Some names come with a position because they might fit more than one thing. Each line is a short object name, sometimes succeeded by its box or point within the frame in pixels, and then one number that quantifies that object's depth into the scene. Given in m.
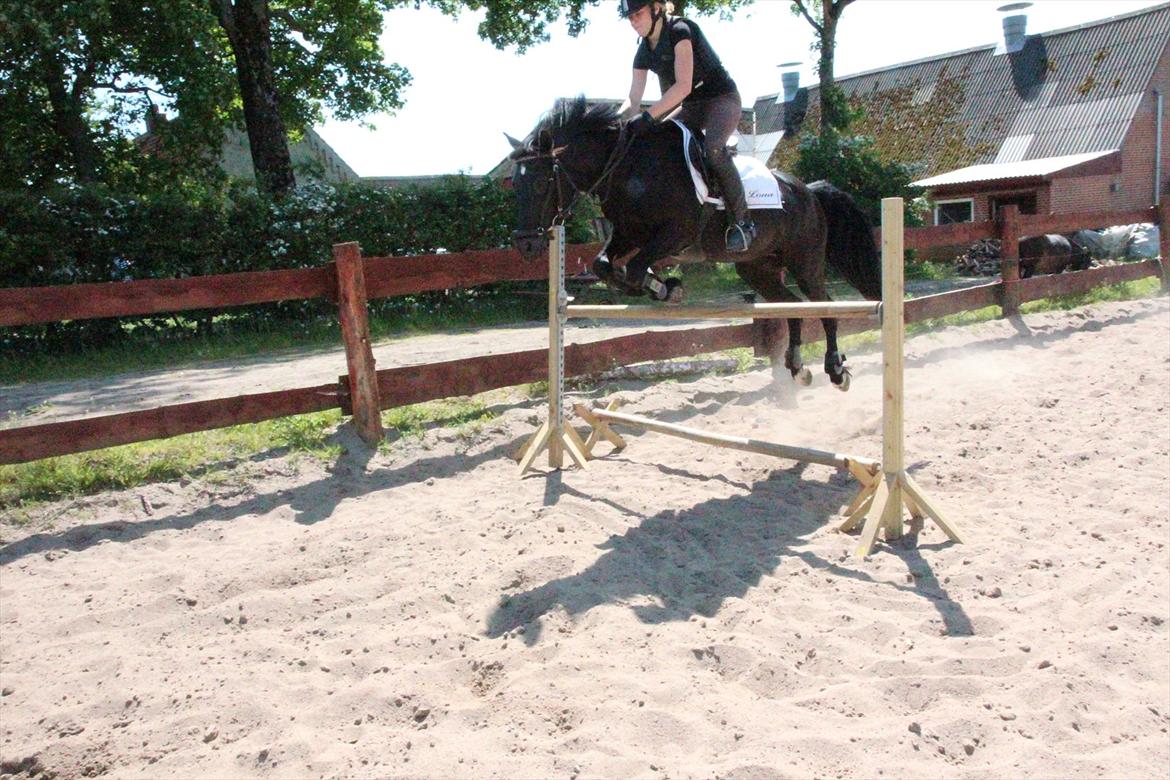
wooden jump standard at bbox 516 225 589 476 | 5.97
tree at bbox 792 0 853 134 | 26.92
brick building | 27.69
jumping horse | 5.35
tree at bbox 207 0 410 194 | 20.98
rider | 5.35
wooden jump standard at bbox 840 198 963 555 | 4.40
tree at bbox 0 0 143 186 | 14.95
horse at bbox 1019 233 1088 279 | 16.98
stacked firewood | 22.50
